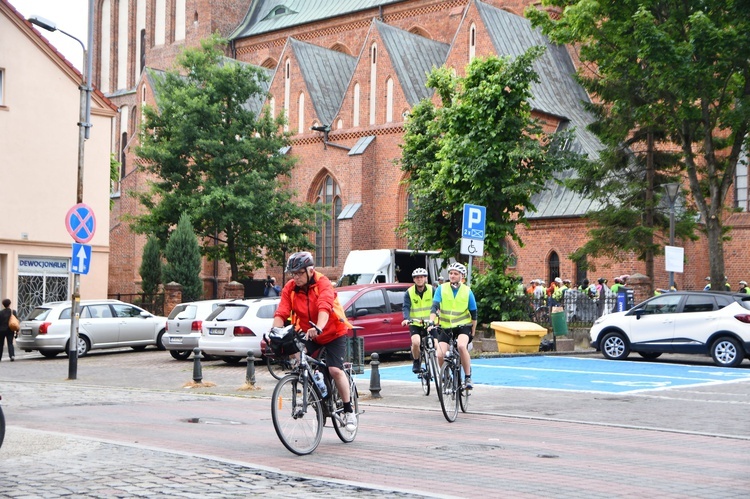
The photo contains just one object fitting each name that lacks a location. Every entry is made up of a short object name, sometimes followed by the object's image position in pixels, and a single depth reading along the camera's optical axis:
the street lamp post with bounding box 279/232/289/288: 37.50
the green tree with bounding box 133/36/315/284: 36.75
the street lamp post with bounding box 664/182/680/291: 23.92
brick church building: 38.59
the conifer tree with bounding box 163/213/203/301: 34.94
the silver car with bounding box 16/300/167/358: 24.33
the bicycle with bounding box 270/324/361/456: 8.23
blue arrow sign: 18.53
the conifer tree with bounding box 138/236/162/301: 37.44
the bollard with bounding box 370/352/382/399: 13.98
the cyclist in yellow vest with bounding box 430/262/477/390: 11.77
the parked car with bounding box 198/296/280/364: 20.56
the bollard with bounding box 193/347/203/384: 16.31
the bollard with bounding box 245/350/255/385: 15.95
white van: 34.00
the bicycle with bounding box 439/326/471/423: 11.16
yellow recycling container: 22.70
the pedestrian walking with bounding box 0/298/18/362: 22.90
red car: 20.41
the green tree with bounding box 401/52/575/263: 27.73
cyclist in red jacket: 8.56
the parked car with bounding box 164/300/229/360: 22.66
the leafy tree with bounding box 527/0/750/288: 22.09
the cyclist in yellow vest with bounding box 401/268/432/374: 14.23
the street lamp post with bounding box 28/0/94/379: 18.44
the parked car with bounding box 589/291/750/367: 19.77
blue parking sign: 18.36
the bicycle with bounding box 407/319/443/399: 12.40
